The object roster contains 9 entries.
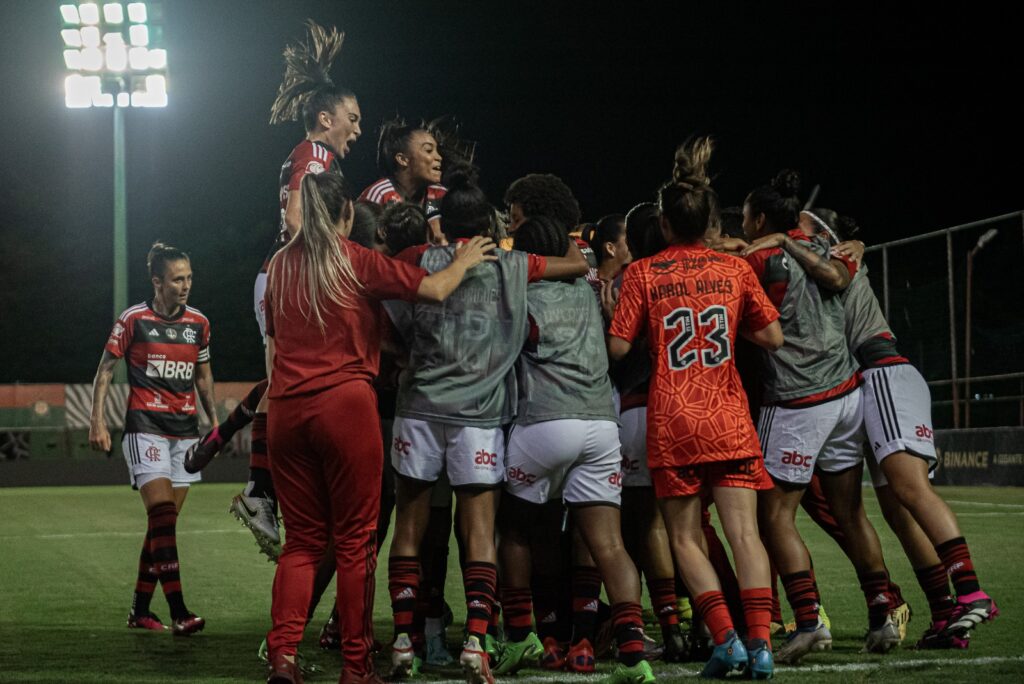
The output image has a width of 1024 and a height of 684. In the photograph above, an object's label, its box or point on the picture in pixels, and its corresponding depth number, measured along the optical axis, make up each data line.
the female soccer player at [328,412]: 5.11
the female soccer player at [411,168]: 6.94
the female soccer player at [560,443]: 5.52
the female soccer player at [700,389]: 5.35
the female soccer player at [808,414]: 5.93
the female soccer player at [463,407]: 5.54
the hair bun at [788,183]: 6.28
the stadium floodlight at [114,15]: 27.12
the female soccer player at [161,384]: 8.00
